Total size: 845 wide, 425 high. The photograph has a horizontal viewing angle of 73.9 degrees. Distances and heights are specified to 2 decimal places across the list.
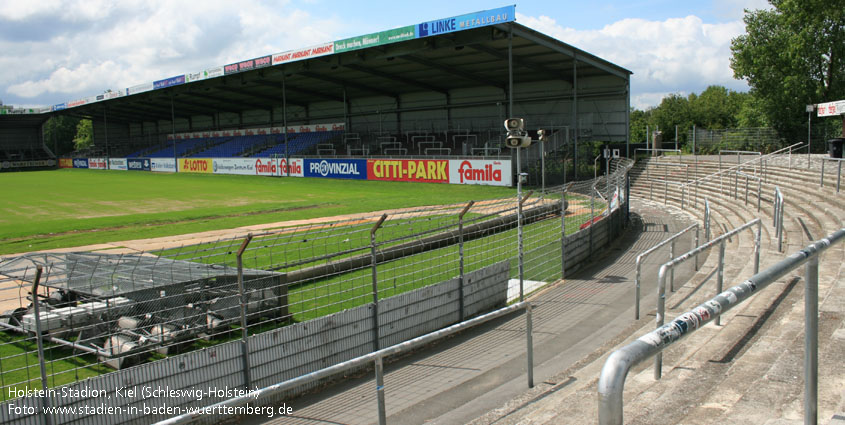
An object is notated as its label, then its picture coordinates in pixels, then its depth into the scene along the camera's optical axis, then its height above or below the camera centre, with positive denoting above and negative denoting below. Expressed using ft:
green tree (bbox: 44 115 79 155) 365.03 +27.09
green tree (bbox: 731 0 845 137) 121.60 +21.28
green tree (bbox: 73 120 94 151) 349.00 +24.00
